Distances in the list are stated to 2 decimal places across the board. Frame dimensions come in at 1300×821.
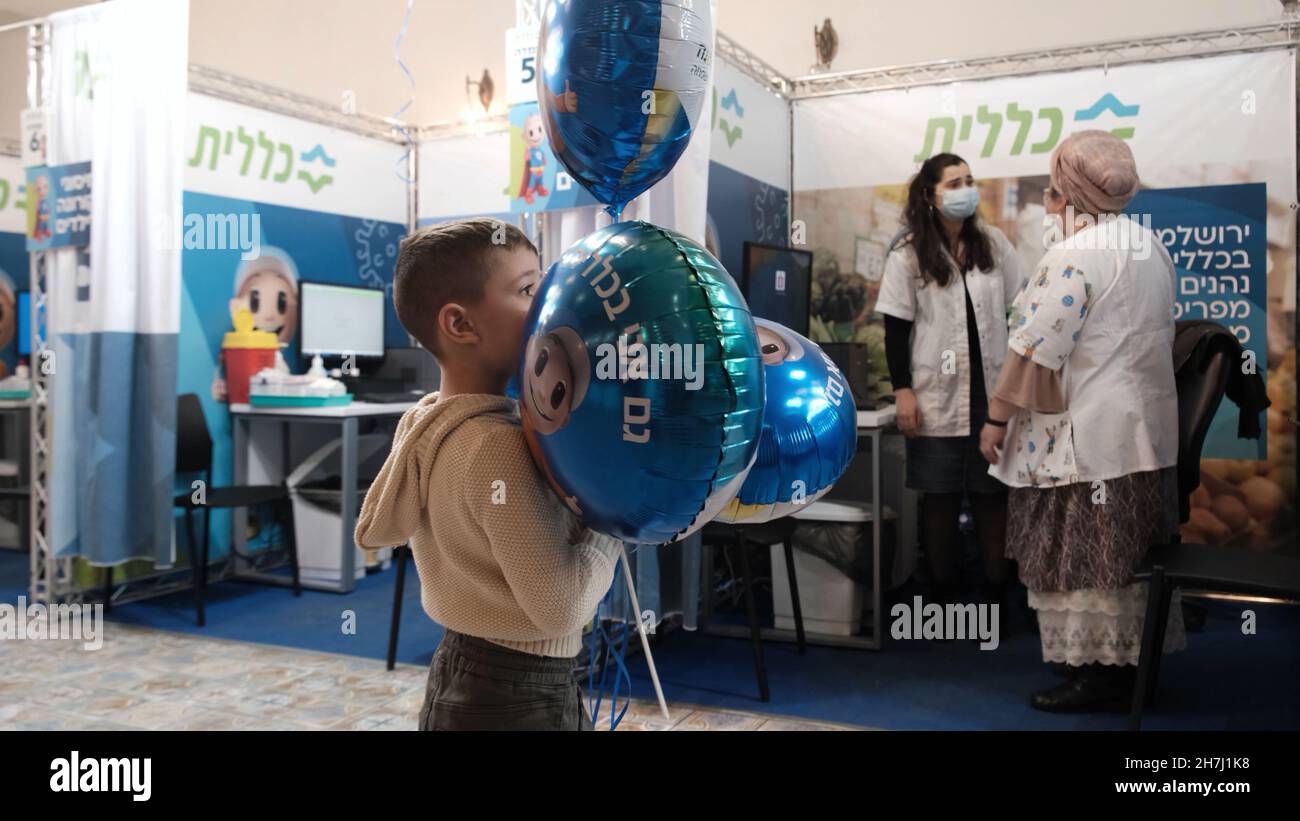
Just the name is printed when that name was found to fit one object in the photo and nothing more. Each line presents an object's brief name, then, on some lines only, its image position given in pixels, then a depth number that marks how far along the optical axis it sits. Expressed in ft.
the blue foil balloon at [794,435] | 3.83
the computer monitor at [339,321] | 15.51
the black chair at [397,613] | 10.25
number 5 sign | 9.19
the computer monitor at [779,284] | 11.06
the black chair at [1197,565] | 7.28
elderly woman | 8.39
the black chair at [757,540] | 9.49
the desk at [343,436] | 13.76
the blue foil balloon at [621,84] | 3.74
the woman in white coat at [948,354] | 11.25
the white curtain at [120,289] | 12.15
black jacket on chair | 8.77
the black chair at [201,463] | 13.37
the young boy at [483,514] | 3.32
